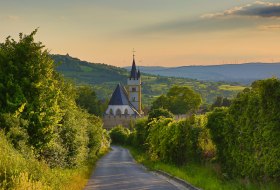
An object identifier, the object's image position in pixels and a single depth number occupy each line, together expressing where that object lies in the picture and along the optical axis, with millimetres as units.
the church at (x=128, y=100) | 160875
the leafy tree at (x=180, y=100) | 127238
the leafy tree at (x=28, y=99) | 18094
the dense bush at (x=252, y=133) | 16969
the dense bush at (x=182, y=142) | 28375
